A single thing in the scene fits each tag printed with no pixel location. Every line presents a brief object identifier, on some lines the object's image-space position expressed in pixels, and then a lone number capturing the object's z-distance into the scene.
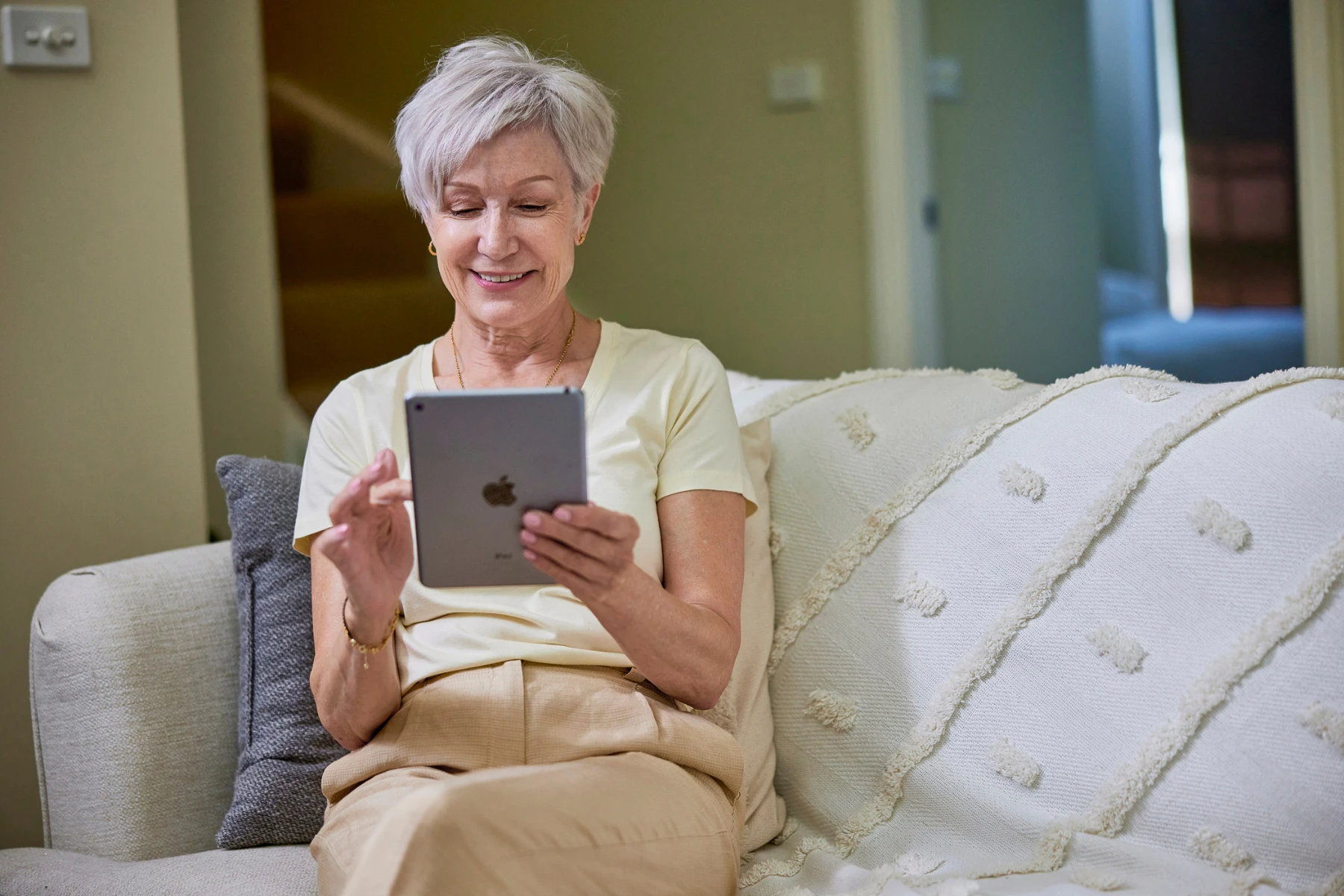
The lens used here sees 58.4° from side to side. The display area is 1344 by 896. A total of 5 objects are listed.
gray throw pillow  1.43
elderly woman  1.06
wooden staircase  4.03
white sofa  1.17
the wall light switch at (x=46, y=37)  1.94
